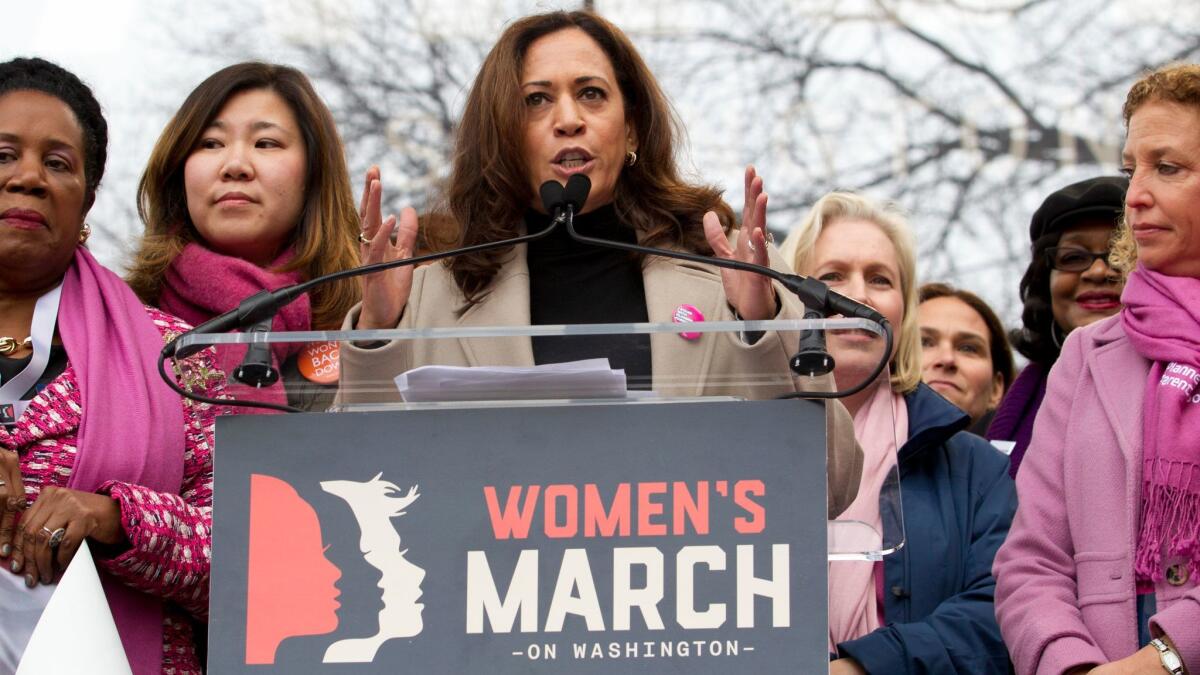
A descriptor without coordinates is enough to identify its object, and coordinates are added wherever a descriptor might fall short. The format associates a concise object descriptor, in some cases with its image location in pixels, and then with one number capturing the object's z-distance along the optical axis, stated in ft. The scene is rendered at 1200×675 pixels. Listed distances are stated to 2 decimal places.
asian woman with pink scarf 26.35
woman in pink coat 20.71
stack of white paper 15.71
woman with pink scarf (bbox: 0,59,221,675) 20.48
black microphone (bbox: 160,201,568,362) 16.60
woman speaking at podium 22.04
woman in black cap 30.91
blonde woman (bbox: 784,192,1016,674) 23.49
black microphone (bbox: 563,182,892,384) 16.05
